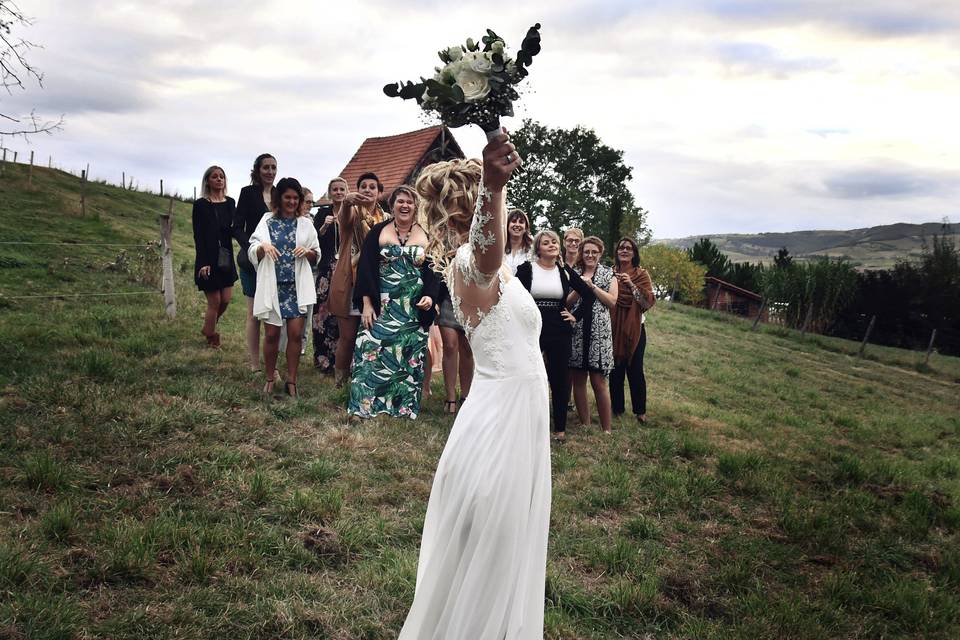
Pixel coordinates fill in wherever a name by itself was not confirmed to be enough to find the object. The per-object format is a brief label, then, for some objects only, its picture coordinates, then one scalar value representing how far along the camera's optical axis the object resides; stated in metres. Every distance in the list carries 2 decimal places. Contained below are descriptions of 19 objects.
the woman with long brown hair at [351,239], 7.59
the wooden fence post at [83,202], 20.96
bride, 2.71
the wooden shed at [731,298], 46.69
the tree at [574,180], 45.22
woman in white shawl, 7.13
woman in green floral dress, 6.99
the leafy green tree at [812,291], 34.69
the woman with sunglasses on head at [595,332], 7.85
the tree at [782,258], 43.29
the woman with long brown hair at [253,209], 7.99
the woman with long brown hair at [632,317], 8.55
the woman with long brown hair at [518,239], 7.54
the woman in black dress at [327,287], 8.63
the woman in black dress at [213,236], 8.45
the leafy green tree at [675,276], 41.38
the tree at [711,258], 49.84
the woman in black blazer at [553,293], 7.31
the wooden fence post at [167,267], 10.82
